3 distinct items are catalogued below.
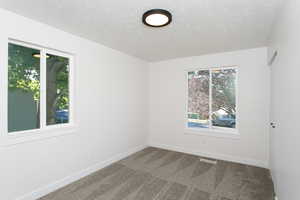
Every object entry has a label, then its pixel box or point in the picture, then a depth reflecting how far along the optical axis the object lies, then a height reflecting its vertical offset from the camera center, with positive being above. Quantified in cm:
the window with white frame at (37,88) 206 +17
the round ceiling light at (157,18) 186 +109
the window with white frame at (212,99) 363 +1
